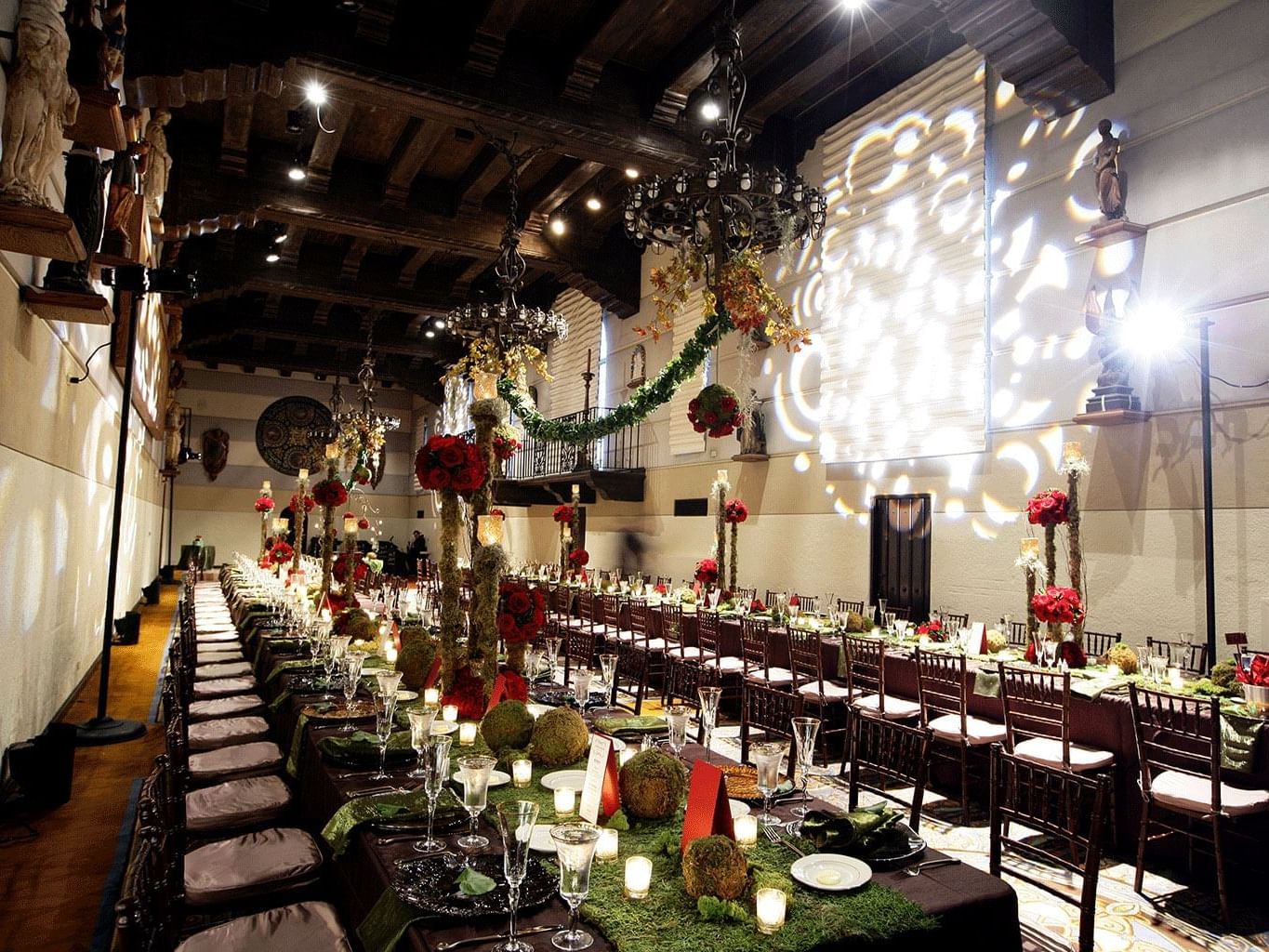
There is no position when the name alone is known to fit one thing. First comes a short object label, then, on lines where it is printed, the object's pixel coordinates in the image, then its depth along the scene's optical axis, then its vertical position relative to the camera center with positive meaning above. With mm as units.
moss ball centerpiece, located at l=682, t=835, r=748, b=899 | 1552 -684
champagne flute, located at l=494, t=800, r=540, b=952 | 1474 -612
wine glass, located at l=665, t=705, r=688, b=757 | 2309 -599
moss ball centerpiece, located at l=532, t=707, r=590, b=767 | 2418 -676
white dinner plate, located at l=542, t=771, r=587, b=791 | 2244 -748
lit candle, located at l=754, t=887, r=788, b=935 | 1456 -711
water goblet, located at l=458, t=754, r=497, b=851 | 1840 -619
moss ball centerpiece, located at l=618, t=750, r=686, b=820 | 1964 -665
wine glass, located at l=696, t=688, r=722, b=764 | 2477 -584
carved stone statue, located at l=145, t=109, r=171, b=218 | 6445 +3125
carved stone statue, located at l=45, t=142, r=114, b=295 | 3820 +1511
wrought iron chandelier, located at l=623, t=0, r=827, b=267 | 4027 +1791
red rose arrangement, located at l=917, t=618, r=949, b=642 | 5628 -722
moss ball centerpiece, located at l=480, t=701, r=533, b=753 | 2535 -673
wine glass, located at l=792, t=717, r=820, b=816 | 2178 -594
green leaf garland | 5871 +1225
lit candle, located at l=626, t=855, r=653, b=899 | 1578 -713
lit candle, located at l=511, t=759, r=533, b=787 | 2256 -724
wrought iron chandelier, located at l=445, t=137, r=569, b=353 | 7234 +2042
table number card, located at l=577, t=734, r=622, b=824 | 1927 -654
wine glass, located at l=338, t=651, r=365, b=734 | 3219 -652
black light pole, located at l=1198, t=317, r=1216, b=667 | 5113 +405
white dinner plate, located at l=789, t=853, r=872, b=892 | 1644 -740
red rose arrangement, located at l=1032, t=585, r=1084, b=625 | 4559 -414
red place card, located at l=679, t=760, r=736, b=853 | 1710 -622
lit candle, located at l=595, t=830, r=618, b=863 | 1673 -702
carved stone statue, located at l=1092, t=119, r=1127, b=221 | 5941 +2722
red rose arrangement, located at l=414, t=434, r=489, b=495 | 3055 +205
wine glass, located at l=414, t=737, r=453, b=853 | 1888 -620
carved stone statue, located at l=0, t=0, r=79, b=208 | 2768 +1452
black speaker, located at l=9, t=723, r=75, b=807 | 3596 -1189
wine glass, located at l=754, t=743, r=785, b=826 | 1968 -609
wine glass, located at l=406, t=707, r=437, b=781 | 2199 -586
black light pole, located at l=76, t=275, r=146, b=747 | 4766 -1145
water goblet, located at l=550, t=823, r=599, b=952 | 1357 -596
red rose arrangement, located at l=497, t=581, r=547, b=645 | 2992 -358
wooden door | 7648 -218
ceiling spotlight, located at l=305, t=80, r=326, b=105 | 6647 +3583
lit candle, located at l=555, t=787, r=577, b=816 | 2006 -713
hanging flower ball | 5777 +864
